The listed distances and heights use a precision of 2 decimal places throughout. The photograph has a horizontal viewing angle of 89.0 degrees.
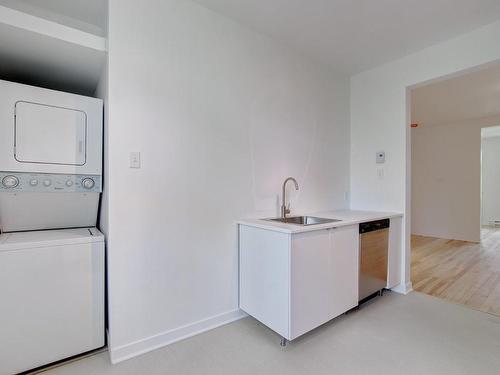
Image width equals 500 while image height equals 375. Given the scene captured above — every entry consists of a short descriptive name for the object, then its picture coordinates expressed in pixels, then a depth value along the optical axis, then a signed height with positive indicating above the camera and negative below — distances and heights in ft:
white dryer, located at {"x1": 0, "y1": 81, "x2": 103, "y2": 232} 5.16 +0.65
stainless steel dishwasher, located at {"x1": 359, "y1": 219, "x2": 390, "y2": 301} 7.32 -2.07
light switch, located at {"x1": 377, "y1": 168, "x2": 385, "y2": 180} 9.41 +0.55
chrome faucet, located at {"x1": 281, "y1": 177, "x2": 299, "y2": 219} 7.70 -0.52
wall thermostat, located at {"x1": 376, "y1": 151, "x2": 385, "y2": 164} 9.37 +1.14
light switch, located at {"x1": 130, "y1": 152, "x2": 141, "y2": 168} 5.48 +0.57
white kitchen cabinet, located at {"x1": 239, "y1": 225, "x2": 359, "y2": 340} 5.56 -2.15
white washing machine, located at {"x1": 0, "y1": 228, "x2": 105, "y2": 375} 4.75 -2.24
